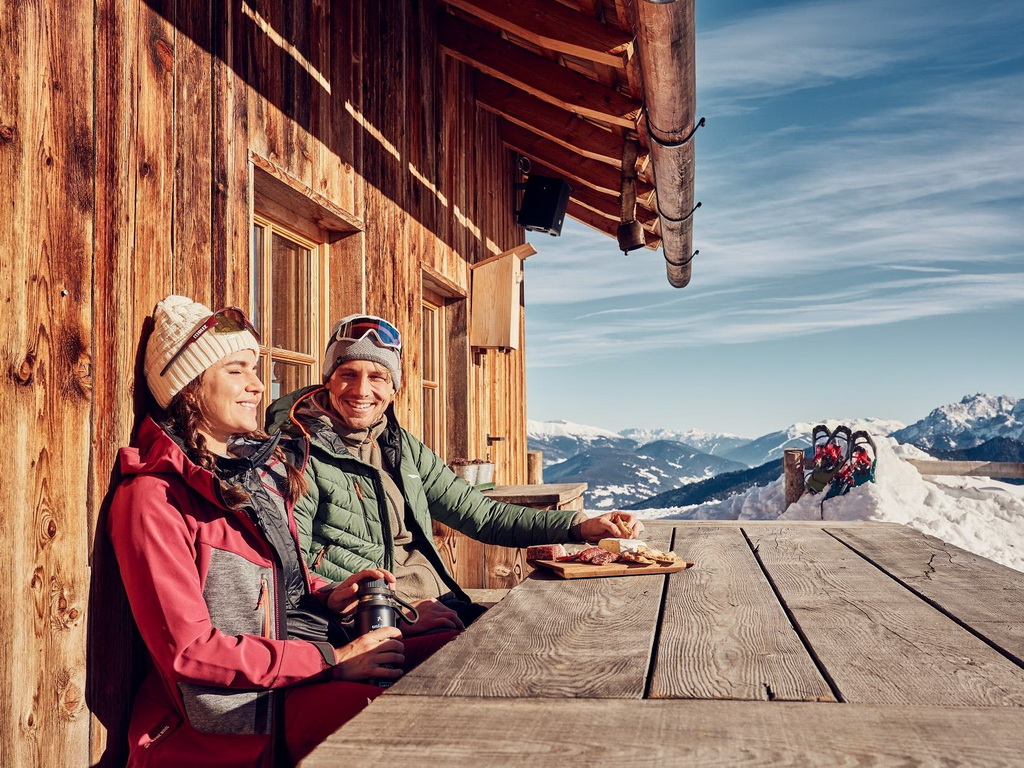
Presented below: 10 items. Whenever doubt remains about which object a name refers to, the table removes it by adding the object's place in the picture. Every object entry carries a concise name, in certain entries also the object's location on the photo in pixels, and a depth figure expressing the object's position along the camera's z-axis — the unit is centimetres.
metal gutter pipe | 323
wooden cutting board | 229
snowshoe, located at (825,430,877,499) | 966
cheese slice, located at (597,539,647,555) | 243
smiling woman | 172
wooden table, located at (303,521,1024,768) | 106
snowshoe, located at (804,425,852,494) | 970
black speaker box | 682
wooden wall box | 573
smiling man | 254
